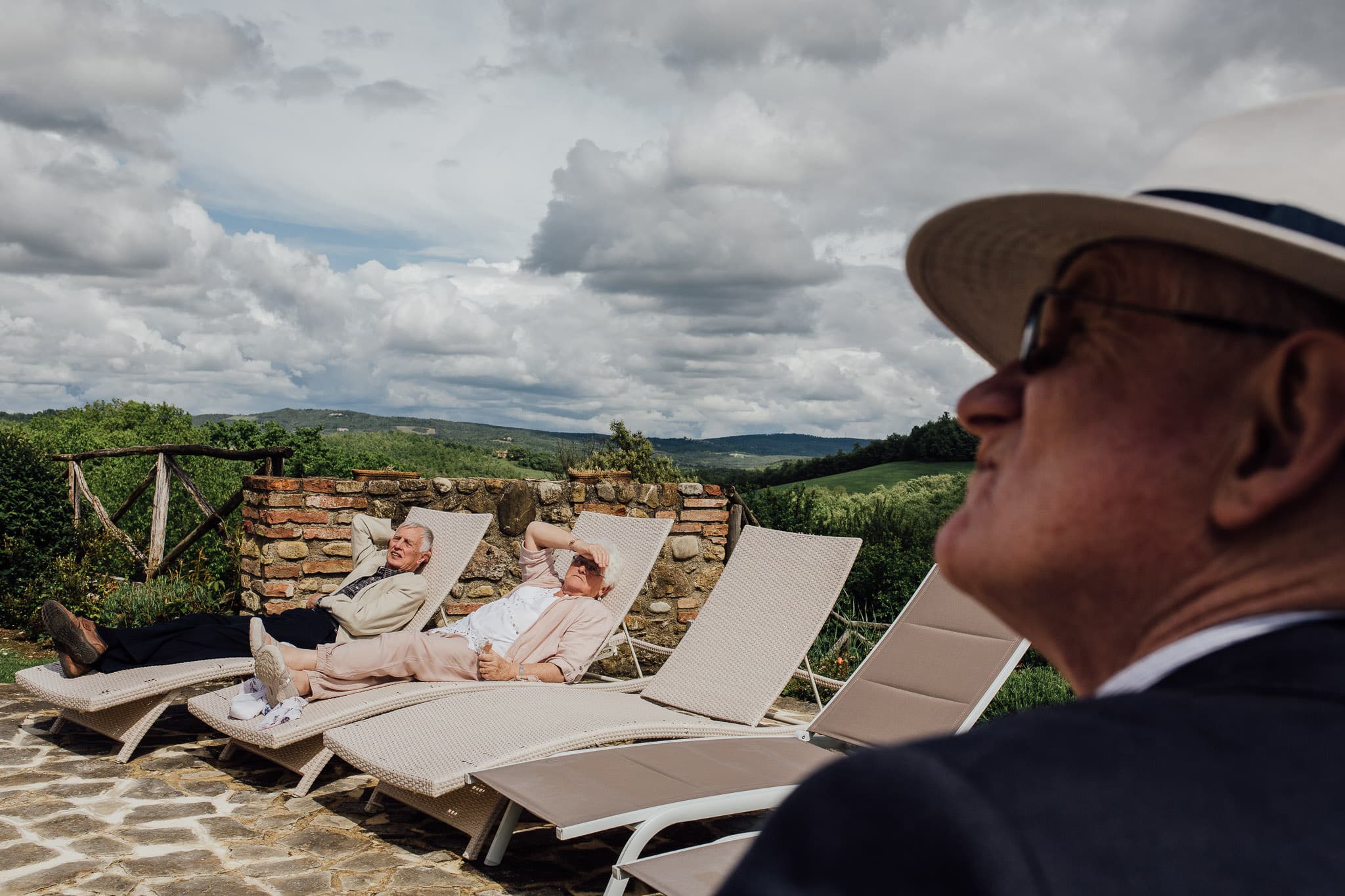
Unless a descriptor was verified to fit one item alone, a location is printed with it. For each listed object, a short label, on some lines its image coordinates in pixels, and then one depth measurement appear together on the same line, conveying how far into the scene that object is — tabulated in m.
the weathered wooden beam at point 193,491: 7.64
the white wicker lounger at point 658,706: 3.63
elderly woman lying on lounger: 4.62
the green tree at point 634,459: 10.69
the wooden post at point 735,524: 7.51
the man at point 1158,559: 0.43
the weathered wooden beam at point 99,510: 8.26
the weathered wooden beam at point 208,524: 7.36
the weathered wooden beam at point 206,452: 7.17
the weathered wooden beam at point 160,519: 7.87
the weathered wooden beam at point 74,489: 8.59
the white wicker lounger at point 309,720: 4.12
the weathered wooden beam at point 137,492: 8.31
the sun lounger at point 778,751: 3.11
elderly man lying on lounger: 4.85
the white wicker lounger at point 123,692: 4.56
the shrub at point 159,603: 6.98
